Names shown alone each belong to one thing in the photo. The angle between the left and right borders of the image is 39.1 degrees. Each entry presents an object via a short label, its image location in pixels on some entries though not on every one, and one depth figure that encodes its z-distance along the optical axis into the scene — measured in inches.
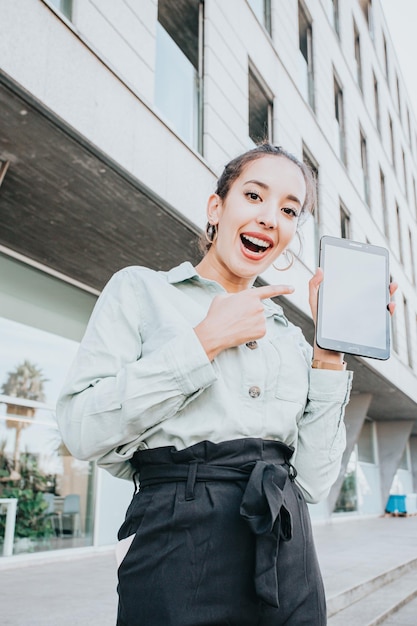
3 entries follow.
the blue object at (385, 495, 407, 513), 765.3
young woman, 41.6
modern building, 185.6
